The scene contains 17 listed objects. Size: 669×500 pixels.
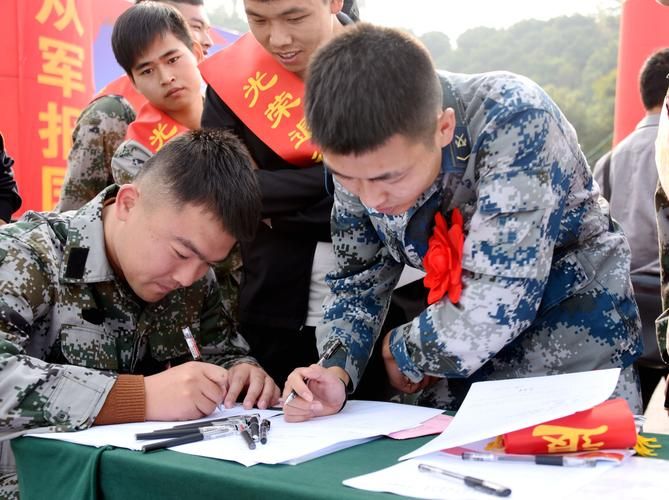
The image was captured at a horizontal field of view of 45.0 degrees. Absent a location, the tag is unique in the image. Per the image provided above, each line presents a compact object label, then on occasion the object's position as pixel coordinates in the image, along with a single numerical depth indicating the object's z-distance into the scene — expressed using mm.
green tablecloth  988
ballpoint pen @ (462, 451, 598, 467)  1020
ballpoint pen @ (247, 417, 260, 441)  1206
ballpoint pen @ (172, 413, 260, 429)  1281
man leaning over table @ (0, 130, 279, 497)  1387
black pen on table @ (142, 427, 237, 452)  1146
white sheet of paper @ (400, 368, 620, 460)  1038
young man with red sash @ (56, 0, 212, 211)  2623
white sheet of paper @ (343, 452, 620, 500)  925
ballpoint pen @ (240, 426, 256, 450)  1153
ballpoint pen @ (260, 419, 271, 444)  1189
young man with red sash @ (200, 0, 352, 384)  1833
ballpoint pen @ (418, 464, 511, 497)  914
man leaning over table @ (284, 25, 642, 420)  1201
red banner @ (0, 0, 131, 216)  4199
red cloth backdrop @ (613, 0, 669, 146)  5852
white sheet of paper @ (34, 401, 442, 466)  1116
